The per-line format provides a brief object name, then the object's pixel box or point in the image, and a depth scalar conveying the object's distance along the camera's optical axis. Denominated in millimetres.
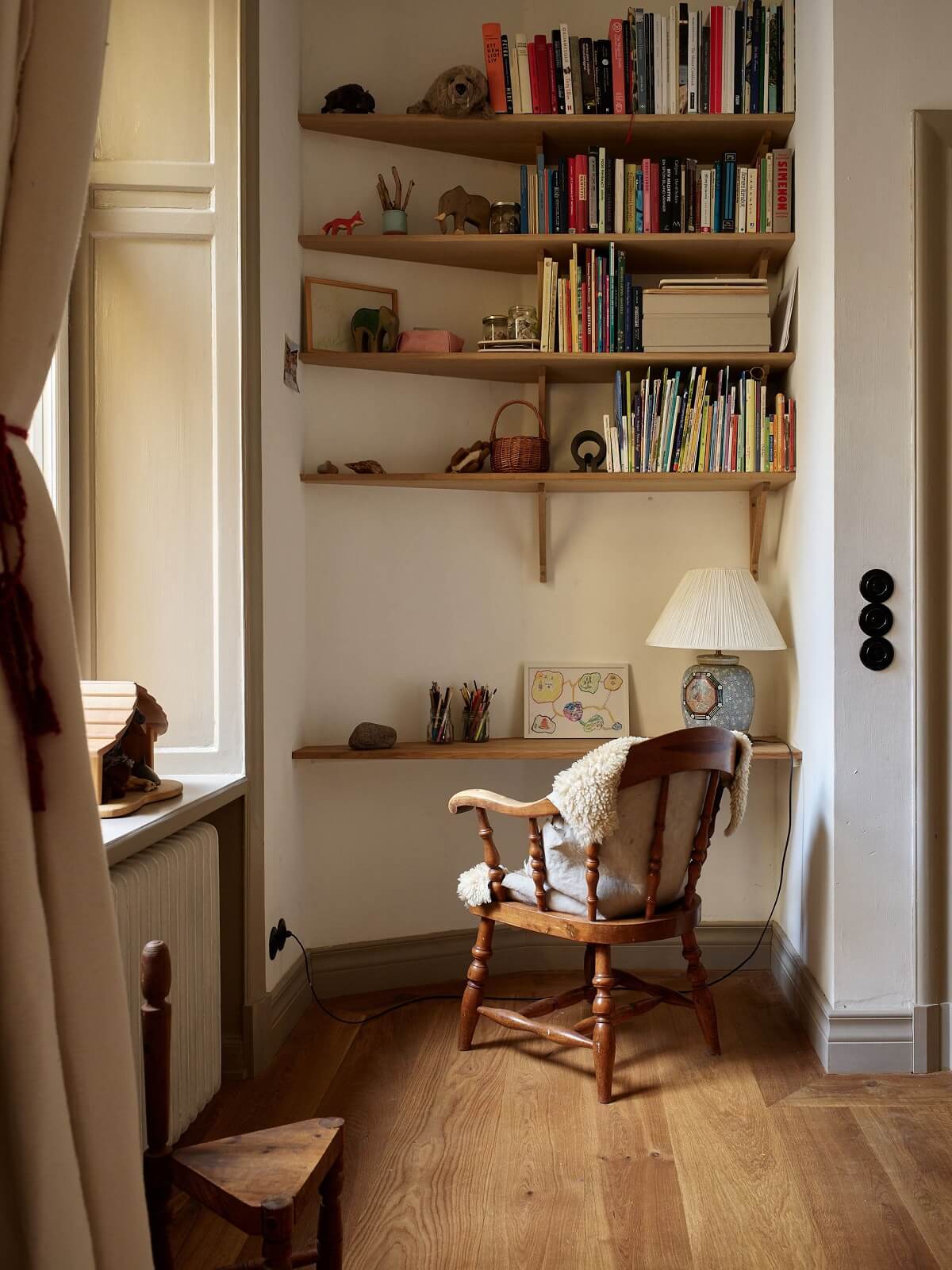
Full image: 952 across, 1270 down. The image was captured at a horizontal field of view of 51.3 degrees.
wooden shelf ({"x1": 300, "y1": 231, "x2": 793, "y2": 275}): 2951
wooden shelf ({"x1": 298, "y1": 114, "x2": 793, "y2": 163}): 2943
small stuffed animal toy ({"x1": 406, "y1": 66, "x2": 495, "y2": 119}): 2902
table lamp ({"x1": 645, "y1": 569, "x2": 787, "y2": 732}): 2861
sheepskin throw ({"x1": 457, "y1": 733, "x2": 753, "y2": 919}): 2311
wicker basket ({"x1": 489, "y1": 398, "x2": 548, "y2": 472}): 3002
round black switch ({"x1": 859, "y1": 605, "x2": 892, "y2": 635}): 2506
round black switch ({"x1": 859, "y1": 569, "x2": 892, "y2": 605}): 2506
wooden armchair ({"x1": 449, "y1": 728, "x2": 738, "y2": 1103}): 2355
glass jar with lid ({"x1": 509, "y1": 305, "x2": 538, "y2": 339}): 3035
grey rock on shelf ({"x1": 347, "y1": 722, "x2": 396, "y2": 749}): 2898
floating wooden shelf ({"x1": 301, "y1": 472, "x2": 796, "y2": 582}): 2959
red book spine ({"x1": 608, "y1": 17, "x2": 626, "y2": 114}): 2955
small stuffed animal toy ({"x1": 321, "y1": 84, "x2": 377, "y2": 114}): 2959
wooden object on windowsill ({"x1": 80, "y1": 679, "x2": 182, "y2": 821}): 1915
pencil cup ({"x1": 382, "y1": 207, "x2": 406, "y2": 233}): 2994
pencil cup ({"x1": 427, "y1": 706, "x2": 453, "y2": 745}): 3035
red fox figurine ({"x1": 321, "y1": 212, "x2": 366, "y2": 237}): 2975
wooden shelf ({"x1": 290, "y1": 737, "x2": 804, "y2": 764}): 2857
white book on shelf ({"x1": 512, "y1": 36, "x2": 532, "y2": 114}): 2949
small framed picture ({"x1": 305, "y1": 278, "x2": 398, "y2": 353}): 3004
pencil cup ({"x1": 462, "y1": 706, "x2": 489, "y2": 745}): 3057
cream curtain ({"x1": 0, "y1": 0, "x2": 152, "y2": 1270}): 941
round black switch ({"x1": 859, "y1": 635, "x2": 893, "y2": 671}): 2506
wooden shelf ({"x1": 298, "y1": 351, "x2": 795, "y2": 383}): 2941
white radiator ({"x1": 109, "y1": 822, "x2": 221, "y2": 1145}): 1794
